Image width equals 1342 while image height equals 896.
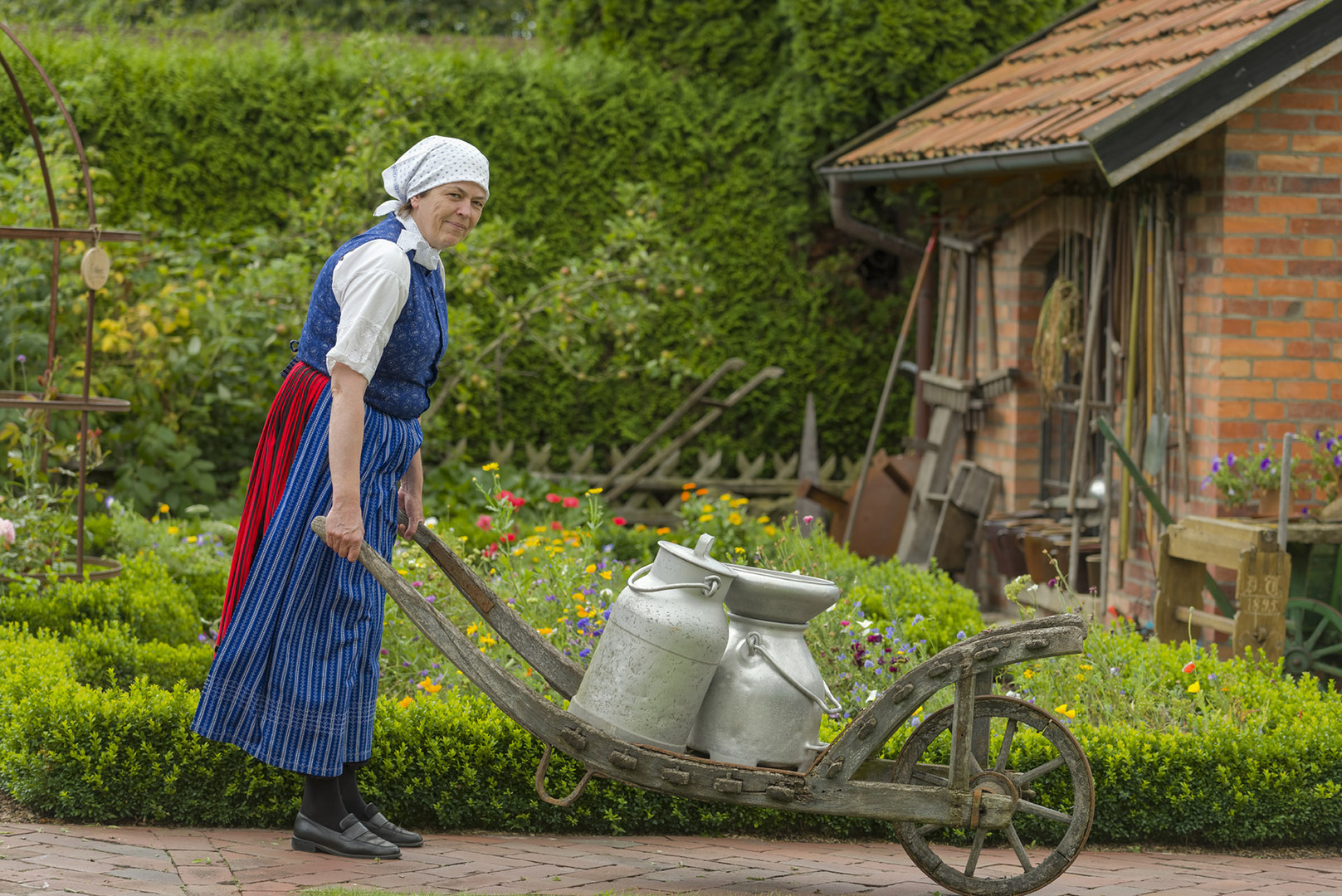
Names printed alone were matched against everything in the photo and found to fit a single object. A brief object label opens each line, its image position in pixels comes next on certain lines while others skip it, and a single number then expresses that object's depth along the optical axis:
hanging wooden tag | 11.12
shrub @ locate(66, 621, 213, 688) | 9.73
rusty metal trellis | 11.02
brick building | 11.78
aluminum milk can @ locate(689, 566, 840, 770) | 6.96
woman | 7.17
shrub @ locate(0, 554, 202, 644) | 10.57
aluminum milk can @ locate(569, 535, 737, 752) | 6.79
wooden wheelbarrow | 6.70
